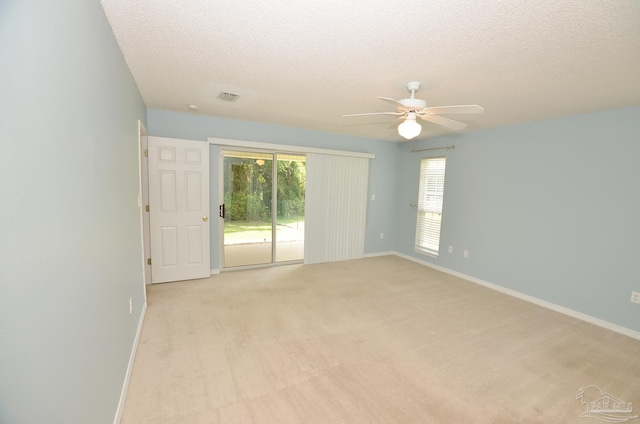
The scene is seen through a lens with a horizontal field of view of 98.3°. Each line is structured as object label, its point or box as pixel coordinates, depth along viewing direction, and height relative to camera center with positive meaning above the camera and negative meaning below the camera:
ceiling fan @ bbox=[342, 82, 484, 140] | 2.19 +0.67
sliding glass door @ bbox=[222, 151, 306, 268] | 4.64 -0.30
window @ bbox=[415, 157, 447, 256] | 5.23 -0.28
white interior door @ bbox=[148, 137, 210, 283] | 3.80 -0.39
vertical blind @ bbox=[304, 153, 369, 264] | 5.08 -0.39
